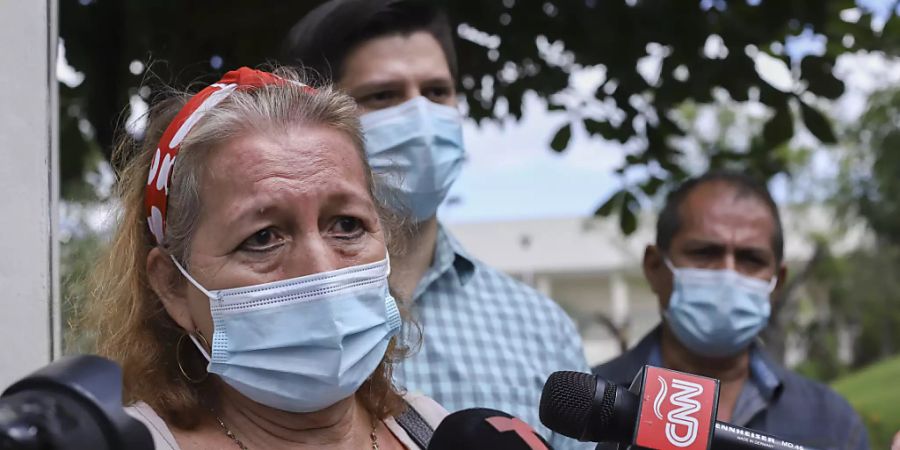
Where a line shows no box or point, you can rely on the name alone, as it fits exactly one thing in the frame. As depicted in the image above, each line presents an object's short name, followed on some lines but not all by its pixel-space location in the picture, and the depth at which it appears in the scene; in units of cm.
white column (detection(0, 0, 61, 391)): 117
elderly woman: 116
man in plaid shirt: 148
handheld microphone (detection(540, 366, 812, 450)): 105
